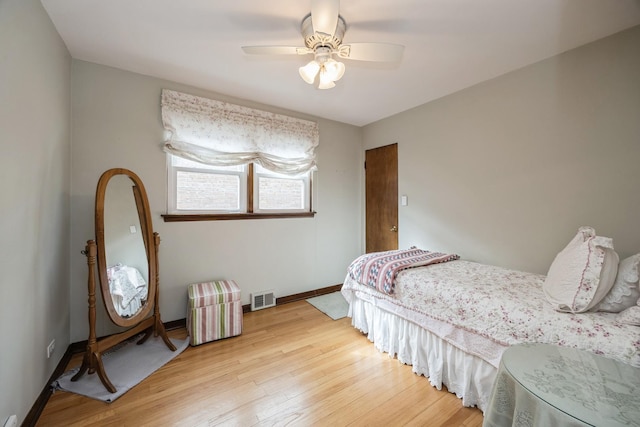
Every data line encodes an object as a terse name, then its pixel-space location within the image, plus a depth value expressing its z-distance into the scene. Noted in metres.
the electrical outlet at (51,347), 1.71
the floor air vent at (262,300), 3.02
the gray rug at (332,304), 2.96
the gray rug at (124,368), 1.70
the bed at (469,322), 1.27
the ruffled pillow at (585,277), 1.35
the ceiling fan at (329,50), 1.54
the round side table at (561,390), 0.82
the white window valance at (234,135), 2.52
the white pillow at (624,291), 1.33
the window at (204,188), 2.59
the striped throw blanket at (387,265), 2.15
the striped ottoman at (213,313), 2.27
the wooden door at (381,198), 3.43
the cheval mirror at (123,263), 1.77
